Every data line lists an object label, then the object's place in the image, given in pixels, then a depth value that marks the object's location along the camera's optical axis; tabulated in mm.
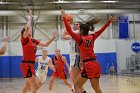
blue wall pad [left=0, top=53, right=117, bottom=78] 28172
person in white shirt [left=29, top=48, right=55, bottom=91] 9739
